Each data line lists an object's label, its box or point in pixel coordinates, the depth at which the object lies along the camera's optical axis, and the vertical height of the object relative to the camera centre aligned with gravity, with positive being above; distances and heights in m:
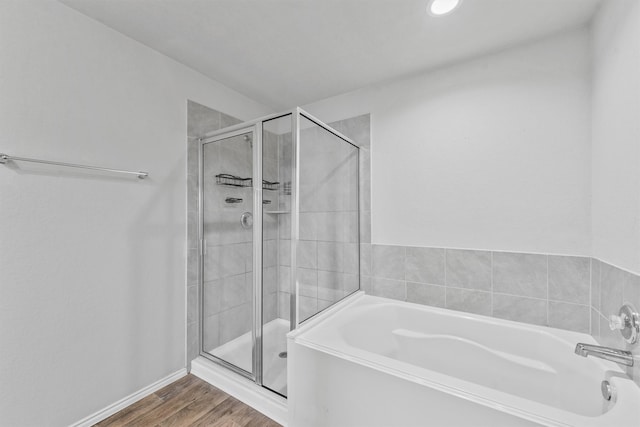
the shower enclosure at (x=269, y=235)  1.72 -0.16
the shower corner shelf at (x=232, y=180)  1.91 +0.24
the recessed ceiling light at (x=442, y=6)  1.43 +1.15
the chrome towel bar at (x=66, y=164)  1.25 +0.26
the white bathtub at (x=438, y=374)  1.03 -0.83
